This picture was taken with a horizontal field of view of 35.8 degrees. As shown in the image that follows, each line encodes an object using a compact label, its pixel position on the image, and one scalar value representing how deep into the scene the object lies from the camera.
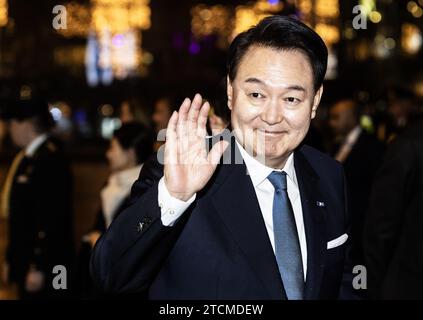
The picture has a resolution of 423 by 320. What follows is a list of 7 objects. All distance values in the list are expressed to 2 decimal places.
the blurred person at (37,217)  5.16
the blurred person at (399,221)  3.79
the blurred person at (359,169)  6.11
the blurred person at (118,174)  4.63
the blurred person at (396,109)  7.93
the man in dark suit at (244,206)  2.01
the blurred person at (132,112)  7.23
